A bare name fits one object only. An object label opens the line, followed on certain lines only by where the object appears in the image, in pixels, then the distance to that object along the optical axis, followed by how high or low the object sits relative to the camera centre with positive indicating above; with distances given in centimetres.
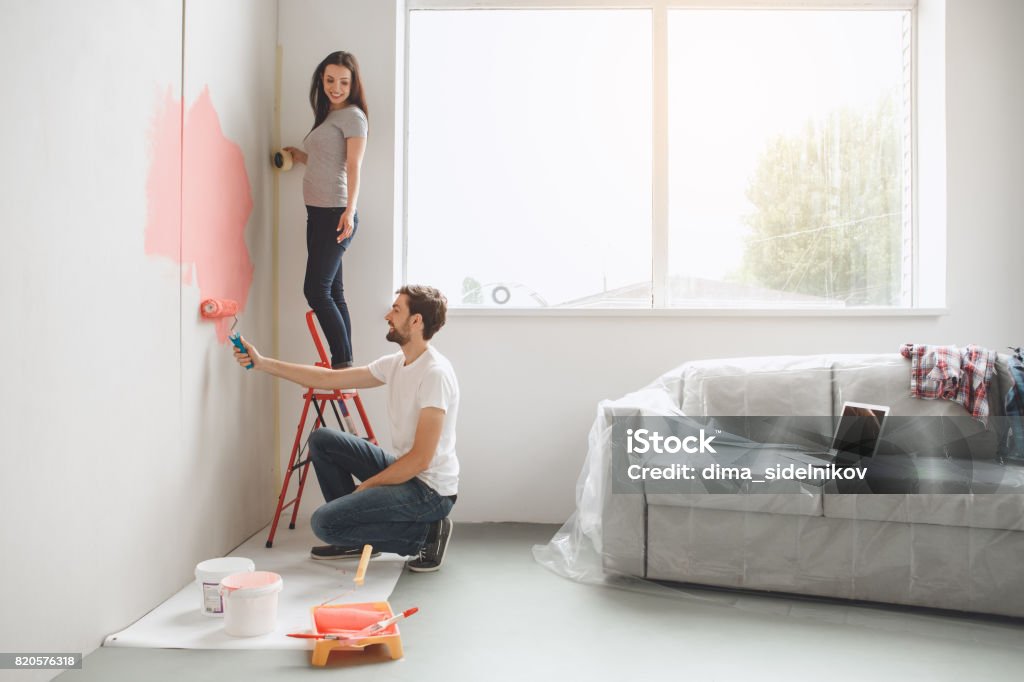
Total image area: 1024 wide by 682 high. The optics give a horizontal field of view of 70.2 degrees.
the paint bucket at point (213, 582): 213 -69
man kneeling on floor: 248 -39
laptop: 255 -30
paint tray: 186 -75
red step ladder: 283 -27
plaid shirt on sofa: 268 -9
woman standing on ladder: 294 +67
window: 350 +92
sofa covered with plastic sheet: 224 -56
